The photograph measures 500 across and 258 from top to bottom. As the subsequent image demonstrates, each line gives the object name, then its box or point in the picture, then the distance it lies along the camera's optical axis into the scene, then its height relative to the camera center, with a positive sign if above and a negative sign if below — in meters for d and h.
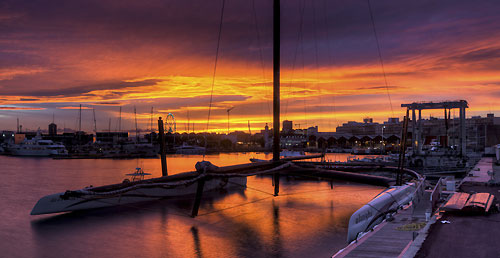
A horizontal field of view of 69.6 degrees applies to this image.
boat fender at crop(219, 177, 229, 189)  38.31 -5.37
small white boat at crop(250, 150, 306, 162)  78.95 -4.65
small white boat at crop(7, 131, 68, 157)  138.38 -5.55
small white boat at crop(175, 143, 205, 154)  173.50 -7.86
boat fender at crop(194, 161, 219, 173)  21.08 -1.96
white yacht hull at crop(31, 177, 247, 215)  24.05 -4.86
